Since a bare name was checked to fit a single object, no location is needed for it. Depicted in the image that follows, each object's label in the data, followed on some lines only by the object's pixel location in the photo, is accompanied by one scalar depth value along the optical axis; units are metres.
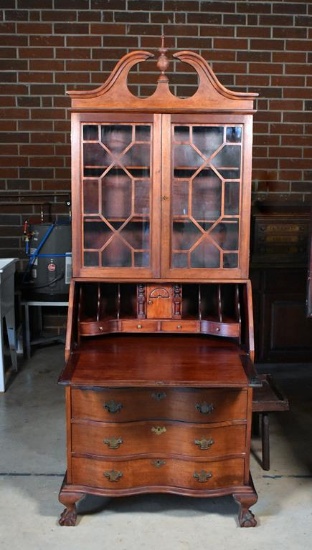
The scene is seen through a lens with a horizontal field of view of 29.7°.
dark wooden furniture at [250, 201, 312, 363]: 4.11
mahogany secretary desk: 2.25
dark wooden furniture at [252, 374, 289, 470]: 2.74
